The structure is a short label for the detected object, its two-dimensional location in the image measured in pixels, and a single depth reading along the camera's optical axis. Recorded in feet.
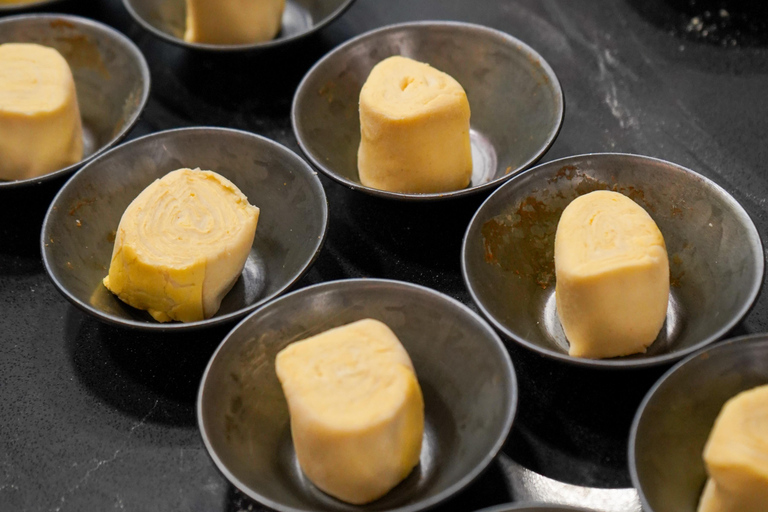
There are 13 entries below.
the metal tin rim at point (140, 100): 1.61
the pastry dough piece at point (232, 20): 1.79
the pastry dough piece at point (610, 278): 1.44
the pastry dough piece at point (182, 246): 1.51
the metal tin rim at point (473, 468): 1.33
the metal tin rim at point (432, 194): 1.55
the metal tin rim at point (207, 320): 1.45
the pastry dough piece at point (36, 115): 1.65
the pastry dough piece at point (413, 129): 1.59
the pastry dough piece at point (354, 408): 1.36
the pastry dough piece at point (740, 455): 1.31
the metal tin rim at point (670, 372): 1.34
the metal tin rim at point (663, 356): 1.38
